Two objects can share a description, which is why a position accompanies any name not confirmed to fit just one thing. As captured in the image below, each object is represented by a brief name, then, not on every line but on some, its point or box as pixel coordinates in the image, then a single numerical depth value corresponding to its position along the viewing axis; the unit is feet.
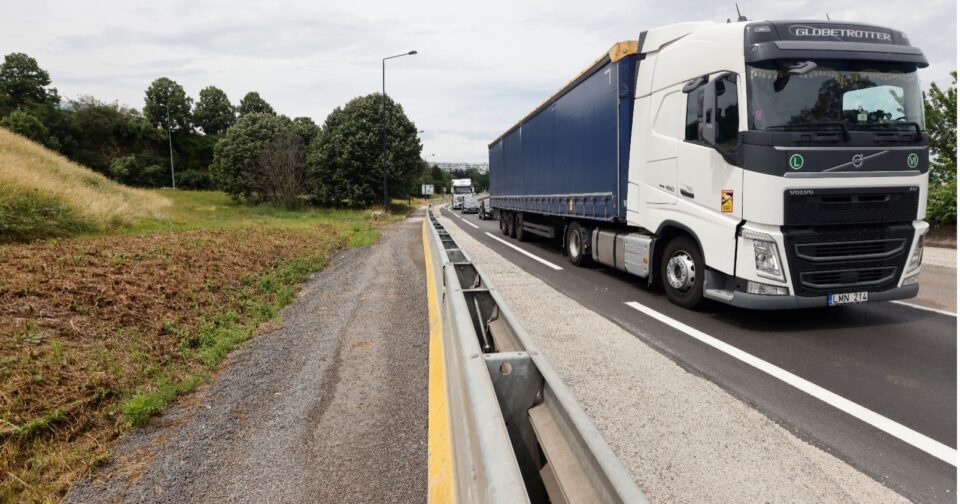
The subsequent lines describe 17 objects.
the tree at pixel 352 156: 121.90
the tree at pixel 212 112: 295.89
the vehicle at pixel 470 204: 142.50
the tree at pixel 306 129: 152.35
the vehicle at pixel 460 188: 154.30
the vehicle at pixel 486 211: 106.52
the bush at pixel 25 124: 162.50
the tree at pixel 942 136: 51.16
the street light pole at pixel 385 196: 109.26
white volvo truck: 16.92
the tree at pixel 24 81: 210.59
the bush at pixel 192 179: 218.38
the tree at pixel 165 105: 265.34
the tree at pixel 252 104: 297.74
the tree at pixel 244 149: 138.41
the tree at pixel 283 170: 111.96
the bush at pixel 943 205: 46.91
